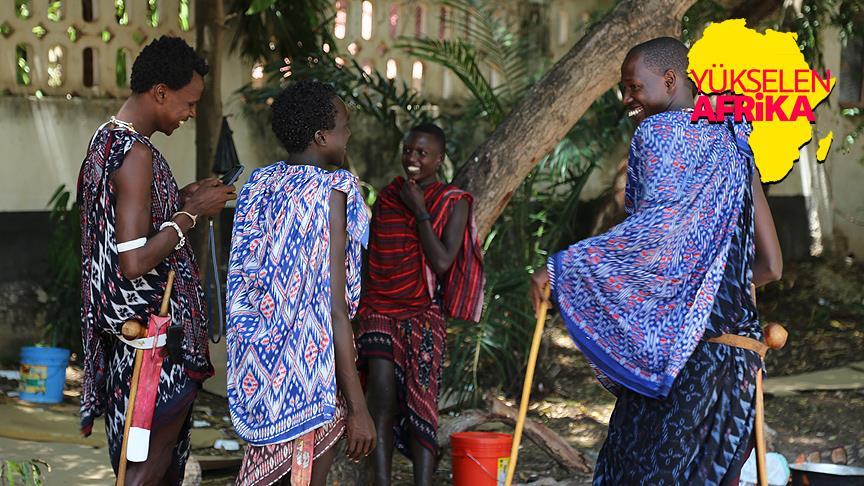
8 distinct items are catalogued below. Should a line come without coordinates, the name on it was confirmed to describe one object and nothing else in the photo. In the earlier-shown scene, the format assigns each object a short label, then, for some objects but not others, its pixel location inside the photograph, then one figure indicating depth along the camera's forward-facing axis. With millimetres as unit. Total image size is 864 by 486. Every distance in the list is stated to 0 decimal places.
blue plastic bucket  6770
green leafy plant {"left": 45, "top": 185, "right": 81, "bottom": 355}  7277
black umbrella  4402
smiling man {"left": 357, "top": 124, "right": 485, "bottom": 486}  4945
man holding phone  3520
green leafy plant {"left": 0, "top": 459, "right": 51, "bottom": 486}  3293
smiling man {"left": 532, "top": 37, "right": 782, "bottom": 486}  3322
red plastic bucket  4934
